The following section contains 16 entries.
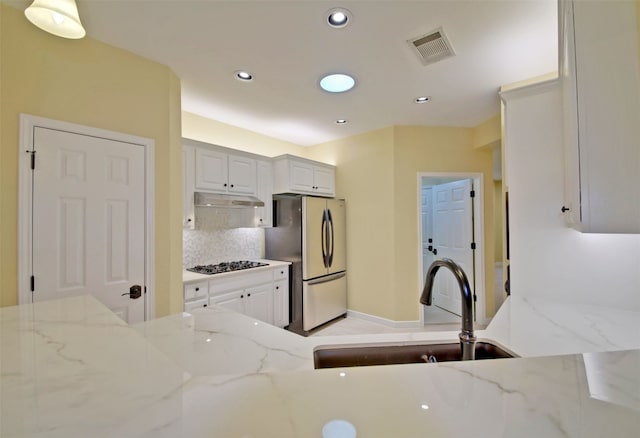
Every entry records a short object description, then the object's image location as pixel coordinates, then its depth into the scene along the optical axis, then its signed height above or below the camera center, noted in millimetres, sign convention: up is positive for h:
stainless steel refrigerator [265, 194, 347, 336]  3342 -384
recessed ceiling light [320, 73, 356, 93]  2373 +1277
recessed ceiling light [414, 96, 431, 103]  2748 +1267
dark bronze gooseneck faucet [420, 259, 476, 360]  1026 -367
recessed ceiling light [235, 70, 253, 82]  2276 +1278
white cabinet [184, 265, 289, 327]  2563 -731
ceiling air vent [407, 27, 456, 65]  1847 +1265
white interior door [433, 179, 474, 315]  3750 -159
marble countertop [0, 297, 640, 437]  426 -326
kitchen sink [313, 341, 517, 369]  1088 -553
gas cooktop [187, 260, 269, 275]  2832 -480
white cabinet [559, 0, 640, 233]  976 +399
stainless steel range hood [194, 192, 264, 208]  2766 +265
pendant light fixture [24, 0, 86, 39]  1153 +939
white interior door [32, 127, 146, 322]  1657 +46
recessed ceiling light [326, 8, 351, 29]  1630 +1277
